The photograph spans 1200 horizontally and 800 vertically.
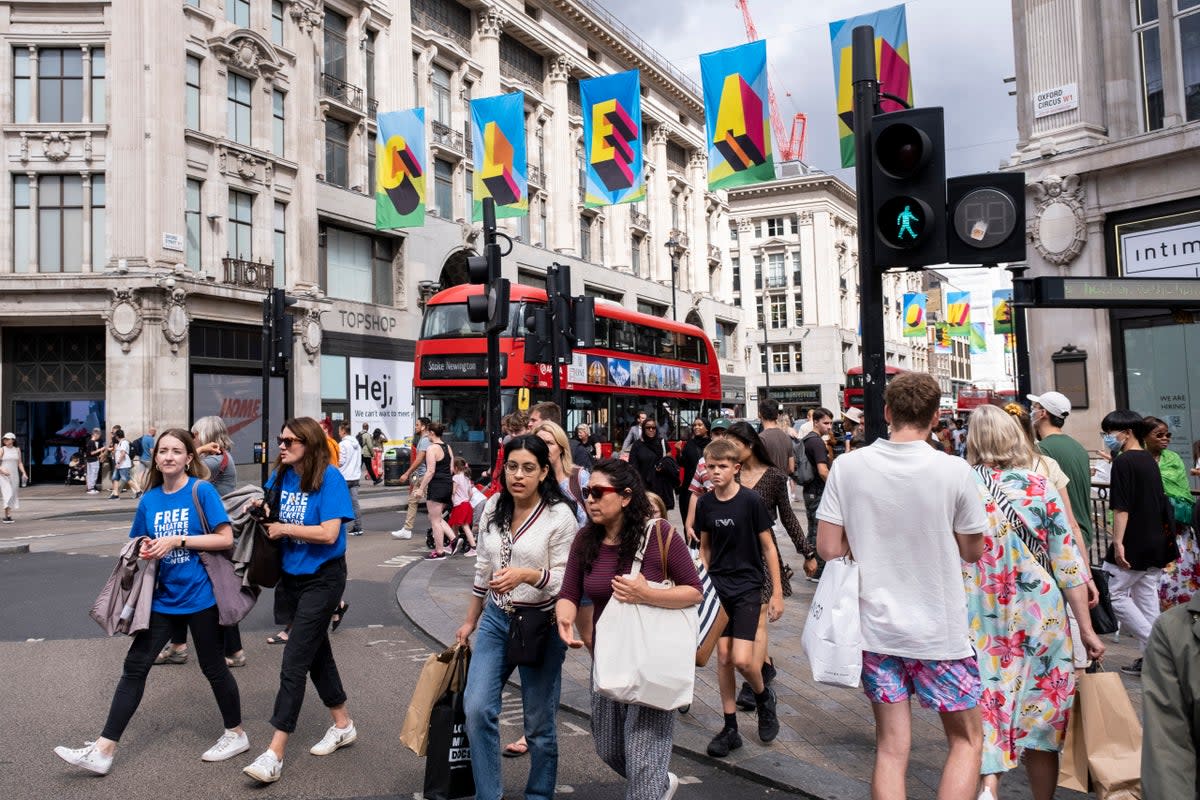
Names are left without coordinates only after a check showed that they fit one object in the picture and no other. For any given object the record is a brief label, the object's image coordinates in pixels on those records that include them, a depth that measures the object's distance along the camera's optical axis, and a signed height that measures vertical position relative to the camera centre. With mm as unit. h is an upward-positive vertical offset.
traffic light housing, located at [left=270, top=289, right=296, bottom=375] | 16859 +2072
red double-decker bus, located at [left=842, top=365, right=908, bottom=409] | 38266 +1414
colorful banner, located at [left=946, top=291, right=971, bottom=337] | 45125 +5413
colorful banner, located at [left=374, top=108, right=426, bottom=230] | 22438 +6553
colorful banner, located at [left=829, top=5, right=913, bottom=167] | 11383 +4611
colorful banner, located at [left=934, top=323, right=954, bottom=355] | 47812 +4782
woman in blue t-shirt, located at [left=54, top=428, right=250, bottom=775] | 4562 -648
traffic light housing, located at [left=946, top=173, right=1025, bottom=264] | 4871 +1091
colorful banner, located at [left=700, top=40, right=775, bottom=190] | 14273 +4897
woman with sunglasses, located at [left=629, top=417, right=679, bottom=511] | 12180 -329
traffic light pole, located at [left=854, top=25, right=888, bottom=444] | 4656 +971
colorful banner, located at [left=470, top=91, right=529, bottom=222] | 18844 +5822
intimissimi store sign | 12867 +2493
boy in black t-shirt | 4777 -710
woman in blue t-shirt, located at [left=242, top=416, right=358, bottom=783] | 4438 -578
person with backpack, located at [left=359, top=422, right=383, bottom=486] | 27172 -299
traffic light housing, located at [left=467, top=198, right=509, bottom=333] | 9531 +1594
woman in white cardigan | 3719 -648
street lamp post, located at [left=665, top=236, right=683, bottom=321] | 54281 +10753
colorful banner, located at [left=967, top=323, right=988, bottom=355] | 45938 +4398
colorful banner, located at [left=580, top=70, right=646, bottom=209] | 16797 +5516
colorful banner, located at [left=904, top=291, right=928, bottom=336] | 43906 +5236
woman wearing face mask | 6000 -566
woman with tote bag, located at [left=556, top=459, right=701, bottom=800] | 3484 -568
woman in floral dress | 3713 -805
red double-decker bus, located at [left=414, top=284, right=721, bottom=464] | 19125 +1511
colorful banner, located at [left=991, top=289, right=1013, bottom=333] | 32428 +4042
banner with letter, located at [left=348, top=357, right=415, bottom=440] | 31672 +1710
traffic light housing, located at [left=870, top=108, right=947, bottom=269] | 4785 +1256
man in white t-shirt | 3309 -555
